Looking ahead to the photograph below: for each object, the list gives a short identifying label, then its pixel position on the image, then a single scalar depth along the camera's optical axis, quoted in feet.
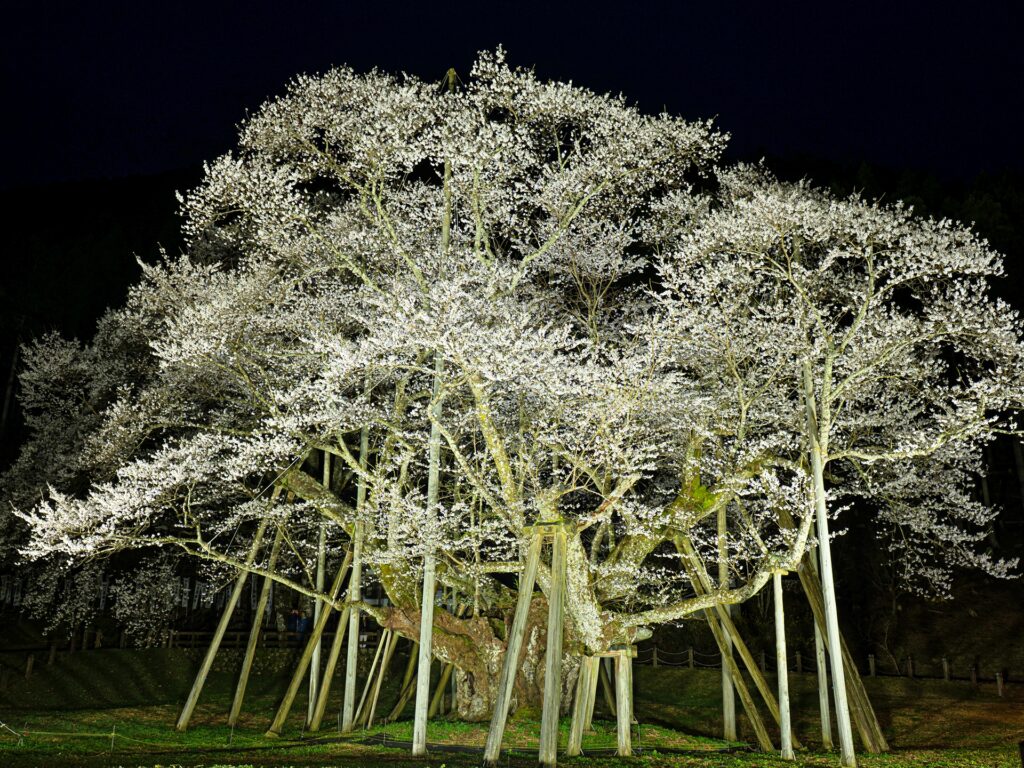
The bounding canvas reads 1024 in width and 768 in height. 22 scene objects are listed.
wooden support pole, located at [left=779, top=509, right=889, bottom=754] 45.04
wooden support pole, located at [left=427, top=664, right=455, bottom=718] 57.47
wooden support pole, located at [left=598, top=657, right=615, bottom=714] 64.59
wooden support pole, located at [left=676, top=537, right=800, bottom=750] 46.14
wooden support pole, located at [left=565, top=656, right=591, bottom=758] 42.42
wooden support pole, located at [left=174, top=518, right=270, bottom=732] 52.80
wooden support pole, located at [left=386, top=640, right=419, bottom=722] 58.25
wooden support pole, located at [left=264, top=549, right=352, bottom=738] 52.08
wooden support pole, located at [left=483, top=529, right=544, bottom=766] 33.65
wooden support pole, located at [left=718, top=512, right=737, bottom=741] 45.27
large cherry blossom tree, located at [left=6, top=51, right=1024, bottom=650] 41.06
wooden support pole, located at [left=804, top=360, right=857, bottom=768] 37.11
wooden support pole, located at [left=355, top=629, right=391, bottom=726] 55.57
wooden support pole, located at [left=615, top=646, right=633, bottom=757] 42.42
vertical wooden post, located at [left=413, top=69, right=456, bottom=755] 37.73
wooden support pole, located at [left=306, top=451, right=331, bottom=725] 55.42
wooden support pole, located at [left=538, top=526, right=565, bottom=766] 33.99
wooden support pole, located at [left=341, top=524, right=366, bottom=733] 51.06
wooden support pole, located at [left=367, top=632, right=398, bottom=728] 55.77
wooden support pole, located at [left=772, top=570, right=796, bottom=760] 42.45
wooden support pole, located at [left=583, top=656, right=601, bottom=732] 47.93
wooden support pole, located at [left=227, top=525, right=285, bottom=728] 55.21
